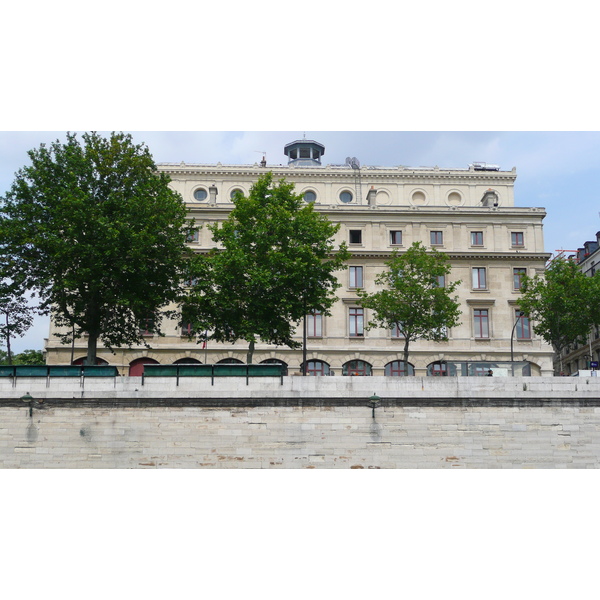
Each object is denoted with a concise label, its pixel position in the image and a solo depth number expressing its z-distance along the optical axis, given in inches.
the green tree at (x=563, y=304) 1990.7
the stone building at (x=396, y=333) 2167.8
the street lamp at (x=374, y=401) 1266.0
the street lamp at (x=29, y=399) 1233.4
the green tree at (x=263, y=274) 1638.8
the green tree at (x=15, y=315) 1659.6
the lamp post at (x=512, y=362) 1568.5
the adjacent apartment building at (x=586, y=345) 2736.2
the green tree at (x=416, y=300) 1872.5
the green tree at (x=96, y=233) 1539.1
